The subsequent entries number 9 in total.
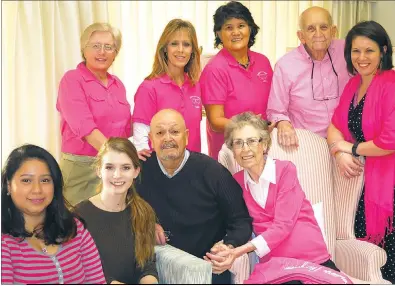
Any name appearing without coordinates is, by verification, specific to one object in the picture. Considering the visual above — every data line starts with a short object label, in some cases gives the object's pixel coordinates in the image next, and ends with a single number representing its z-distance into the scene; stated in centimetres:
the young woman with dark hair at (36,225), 195
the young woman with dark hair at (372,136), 266
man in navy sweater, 246
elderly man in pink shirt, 299
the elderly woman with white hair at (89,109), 284
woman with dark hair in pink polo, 305
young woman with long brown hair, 223
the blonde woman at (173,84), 287
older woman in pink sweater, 239
